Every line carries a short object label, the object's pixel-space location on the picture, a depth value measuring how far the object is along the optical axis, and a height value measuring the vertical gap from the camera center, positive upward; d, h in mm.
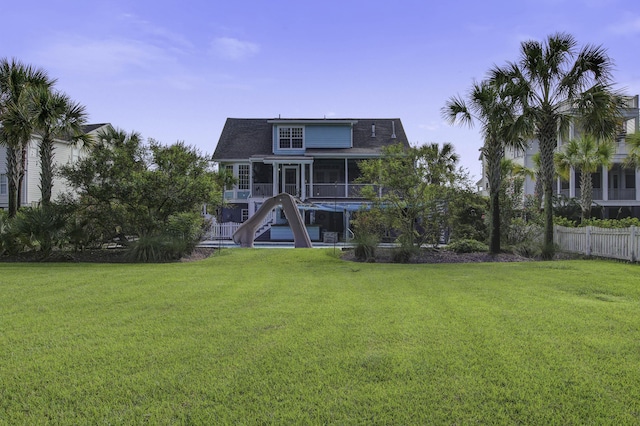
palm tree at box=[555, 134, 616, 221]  21953 +3164
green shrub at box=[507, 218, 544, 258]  16344 -806
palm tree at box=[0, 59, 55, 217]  16906 +4556
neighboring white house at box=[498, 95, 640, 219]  29281 +2358
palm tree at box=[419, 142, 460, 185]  16219 +1772
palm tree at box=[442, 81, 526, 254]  15703 +3263
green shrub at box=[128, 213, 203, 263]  15039 -906
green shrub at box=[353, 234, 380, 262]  15141 -1036
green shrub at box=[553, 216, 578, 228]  17891 -188
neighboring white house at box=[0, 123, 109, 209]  28672 +2855
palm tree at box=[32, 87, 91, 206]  16281 +3536
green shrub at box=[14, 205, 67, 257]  14844 -416
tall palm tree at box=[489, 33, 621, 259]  15016 +4348
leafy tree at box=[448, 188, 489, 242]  16766 +49
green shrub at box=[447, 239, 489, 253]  16922 -1134
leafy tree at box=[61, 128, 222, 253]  15734 +996
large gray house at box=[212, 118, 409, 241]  28875 +3648
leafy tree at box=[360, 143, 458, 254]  16062 +1036
